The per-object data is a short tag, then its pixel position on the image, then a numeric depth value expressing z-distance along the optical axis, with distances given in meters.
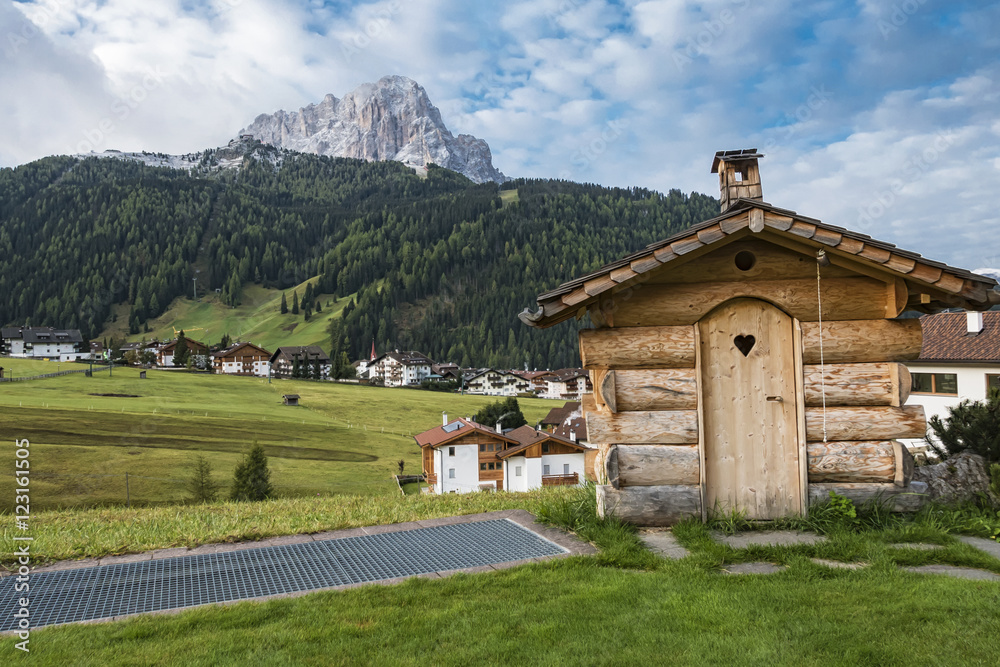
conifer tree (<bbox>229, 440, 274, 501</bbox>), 35.97
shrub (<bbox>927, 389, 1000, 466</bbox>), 11.82
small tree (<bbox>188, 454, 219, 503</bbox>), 36.90
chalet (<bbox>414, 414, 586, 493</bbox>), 46.19
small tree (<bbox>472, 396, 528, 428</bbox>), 77.53
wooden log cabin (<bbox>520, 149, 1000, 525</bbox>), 7.38
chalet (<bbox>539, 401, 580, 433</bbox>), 71.57
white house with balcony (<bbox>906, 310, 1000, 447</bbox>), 28.33
